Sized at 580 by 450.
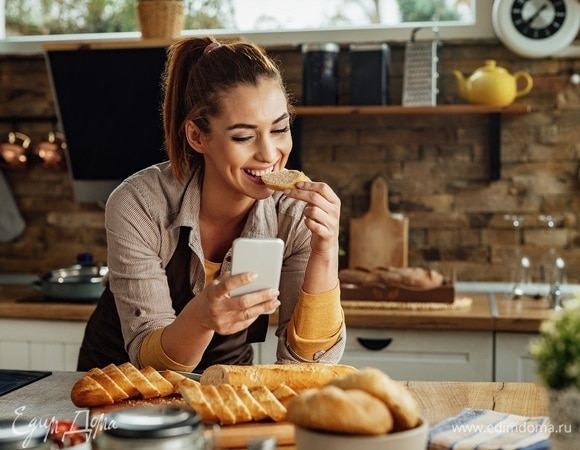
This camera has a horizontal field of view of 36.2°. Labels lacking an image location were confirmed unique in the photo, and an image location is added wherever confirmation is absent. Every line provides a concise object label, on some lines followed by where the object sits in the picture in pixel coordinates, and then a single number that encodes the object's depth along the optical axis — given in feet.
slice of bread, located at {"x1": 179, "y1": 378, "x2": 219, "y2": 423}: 4.83
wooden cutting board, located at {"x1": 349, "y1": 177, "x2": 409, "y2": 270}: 12.23
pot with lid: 11.27
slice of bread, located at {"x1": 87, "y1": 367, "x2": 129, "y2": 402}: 5.40
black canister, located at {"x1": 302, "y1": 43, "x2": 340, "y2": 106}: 12.14
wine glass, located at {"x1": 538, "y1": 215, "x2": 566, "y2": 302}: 11.74
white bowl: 3.77
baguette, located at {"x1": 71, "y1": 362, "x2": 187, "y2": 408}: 5.37
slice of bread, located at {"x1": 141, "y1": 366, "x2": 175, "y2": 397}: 5.49
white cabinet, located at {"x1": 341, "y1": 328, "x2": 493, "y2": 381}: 10.38
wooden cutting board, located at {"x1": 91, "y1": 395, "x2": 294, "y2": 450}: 4.61
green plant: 3.71
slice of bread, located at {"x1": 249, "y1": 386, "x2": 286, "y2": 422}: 4.83
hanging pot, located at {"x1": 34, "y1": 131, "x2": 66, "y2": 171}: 13.25
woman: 6.70
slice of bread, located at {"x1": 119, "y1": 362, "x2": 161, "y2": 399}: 5.45
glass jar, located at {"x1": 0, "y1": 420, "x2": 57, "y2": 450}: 3.55
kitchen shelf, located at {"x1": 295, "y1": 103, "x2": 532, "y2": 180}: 11.76
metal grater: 11.94
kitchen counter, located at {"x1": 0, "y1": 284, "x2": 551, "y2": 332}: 10.25
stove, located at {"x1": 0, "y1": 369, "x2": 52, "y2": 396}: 6.07
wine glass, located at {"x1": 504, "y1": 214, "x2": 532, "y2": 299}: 11.84
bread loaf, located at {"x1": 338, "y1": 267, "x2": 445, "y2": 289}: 10.94
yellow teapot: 11.61
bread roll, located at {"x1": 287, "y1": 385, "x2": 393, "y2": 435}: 3.80
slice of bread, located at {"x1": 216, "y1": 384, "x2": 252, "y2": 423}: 4.83
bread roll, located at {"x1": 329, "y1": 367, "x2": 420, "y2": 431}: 3.93
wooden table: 5.34
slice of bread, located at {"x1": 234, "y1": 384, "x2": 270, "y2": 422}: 4.83
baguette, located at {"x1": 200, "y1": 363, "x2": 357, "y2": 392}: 5.39
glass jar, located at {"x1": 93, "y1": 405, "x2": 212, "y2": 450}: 3.45
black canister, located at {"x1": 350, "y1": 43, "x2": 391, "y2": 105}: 12.06
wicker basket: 12.15
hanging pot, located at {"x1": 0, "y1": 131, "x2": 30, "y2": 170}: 13.35
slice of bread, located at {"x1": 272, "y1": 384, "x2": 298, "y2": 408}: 5.01
